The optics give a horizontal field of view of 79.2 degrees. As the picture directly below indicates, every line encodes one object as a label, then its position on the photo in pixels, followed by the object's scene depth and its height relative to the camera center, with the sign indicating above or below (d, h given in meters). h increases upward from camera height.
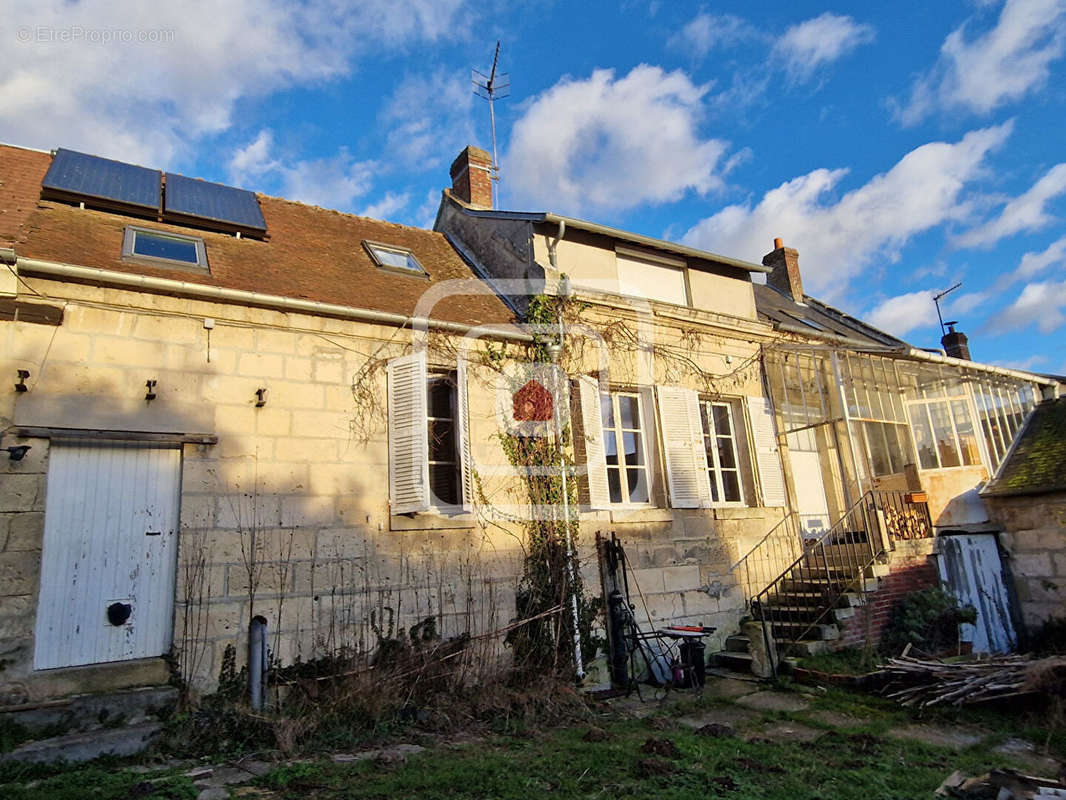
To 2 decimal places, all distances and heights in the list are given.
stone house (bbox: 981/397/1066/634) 9.29 +0.04
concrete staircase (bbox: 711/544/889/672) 7.89 -0.80
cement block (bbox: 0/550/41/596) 5.09 +0.24
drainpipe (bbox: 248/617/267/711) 5.64 -0.64
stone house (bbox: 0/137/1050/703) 5.55 +1.67
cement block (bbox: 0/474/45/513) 5.20 +0.88
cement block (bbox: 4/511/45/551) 5.17 +0.57
